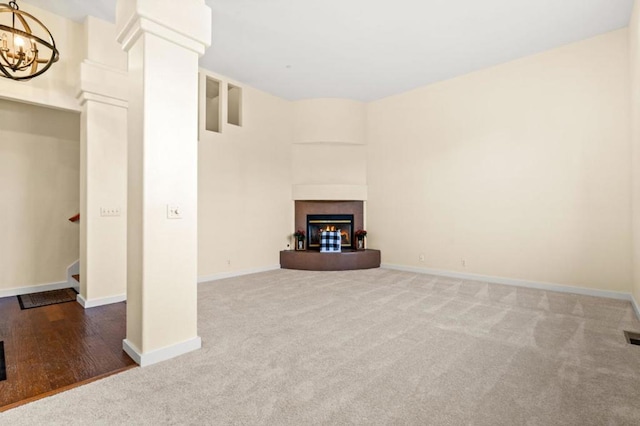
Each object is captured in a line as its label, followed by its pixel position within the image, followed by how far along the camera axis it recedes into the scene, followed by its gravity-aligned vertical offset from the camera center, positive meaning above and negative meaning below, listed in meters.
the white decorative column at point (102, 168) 3.89 +0.59
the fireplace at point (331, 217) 6.95 -0.06
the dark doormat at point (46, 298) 3.96 -1.09
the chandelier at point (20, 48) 2.69 +1.46
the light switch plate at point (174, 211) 2.53 +0.03
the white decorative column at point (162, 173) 2.41 +0.32
